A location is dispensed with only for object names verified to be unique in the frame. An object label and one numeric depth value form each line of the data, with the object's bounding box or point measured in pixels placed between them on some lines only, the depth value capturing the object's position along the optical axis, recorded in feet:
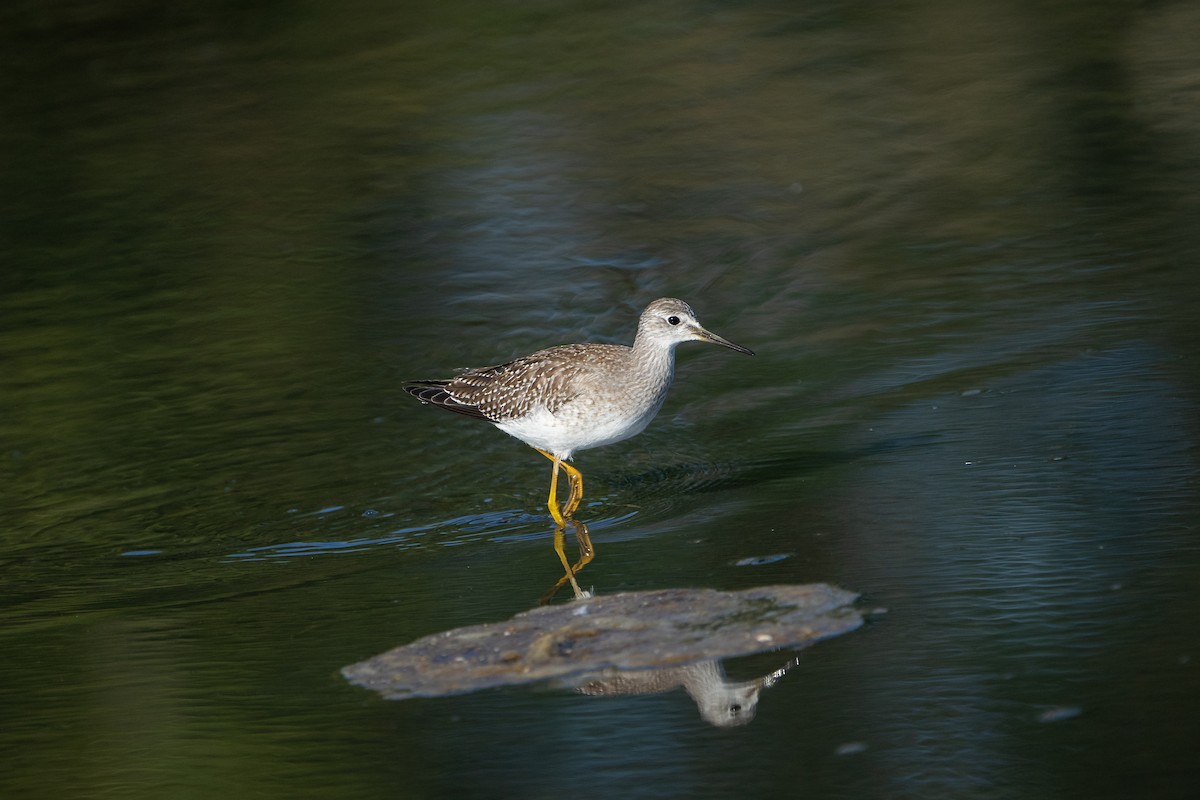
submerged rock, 38.09
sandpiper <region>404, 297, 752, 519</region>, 55.57
